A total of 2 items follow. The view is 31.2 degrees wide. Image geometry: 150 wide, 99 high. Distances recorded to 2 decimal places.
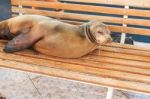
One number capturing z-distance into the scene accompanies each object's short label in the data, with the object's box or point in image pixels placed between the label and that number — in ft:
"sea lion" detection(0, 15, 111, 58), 8.53
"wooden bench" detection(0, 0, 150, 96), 7.75
